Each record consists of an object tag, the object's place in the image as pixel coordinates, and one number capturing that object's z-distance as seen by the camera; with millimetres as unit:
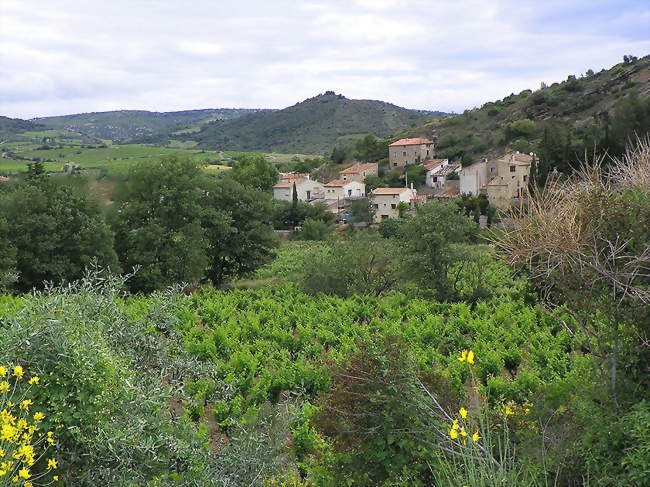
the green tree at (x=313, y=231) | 55344
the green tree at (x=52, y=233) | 21438
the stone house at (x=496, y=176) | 53406
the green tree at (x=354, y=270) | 24812
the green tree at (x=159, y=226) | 25203
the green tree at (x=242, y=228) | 29219
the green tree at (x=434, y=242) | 20984
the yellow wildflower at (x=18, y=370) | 4437
